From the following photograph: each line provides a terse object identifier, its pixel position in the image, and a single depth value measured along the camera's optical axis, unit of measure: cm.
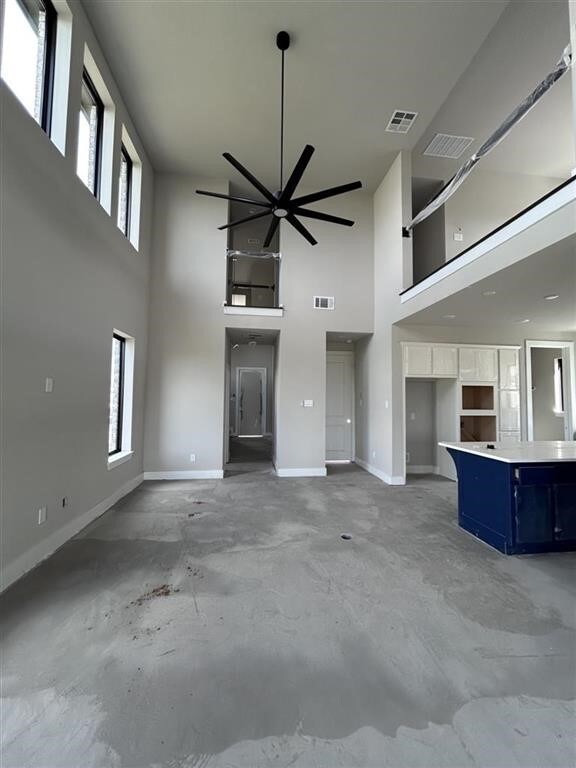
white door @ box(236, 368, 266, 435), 1052
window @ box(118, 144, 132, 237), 491
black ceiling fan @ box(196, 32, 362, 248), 319
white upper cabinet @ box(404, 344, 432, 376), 546
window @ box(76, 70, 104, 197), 367
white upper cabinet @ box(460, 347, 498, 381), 565
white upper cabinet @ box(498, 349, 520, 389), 572
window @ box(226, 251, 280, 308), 956
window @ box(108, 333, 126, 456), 472
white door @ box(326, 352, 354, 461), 721
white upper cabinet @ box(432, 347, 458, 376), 555
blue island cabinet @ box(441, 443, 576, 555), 291
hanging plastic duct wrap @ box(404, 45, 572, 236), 261
